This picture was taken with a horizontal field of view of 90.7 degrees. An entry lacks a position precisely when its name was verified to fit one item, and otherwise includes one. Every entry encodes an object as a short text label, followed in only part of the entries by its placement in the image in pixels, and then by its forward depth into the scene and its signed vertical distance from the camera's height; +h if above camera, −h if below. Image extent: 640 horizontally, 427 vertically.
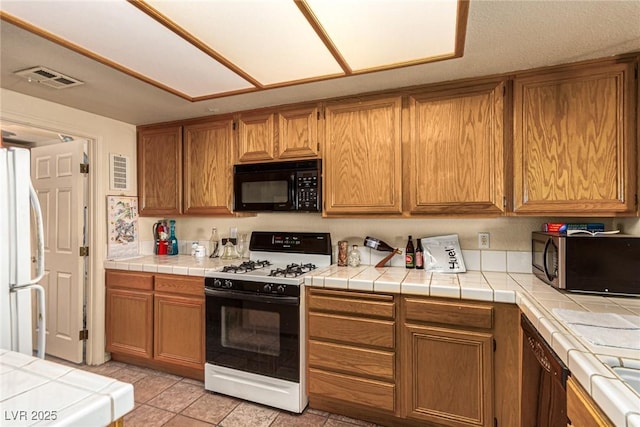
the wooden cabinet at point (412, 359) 1.70 -0.85
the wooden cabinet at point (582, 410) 0.85 -0.58
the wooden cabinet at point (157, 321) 2.41 -0.88
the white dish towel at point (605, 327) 1.08 -0.44
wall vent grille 2.88 +0.38
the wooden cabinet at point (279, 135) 2.39 +0.61
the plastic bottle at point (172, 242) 3.14 -0.30
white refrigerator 1.18 -0.16
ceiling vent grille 1.87 +0.84
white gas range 2.06 -0.84
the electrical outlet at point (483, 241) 2.23 -0.21
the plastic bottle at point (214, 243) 3.01 -0.29
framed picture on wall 2.85 -0.14
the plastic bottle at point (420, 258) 2.28 -0.33
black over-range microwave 2.36 +0.20
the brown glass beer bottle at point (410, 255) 2.31 -0.32
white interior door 2.76 -0.24
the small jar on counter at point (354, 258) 2.44 -0.35
